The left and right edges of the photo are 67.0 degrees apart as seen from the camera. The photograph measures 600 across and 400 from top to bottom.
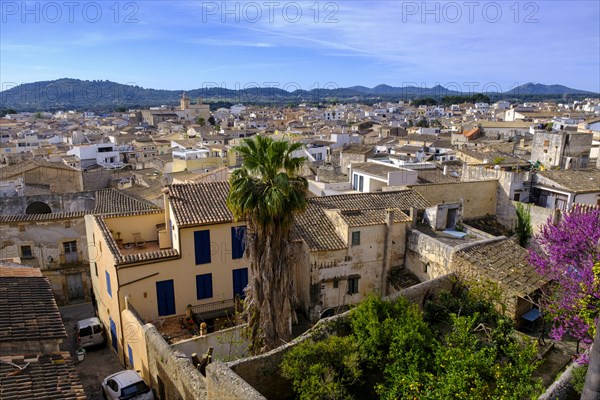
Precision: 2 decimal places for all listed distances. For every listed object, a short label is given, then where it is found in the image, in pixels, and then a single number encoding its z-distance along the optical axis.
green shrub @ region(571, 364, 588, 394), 11.86
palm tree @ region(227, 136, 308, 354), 15.17
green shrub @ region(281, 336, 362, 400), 12.12
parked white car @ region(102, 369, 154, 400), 15.69
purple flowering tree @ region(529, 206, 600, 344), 12.73
